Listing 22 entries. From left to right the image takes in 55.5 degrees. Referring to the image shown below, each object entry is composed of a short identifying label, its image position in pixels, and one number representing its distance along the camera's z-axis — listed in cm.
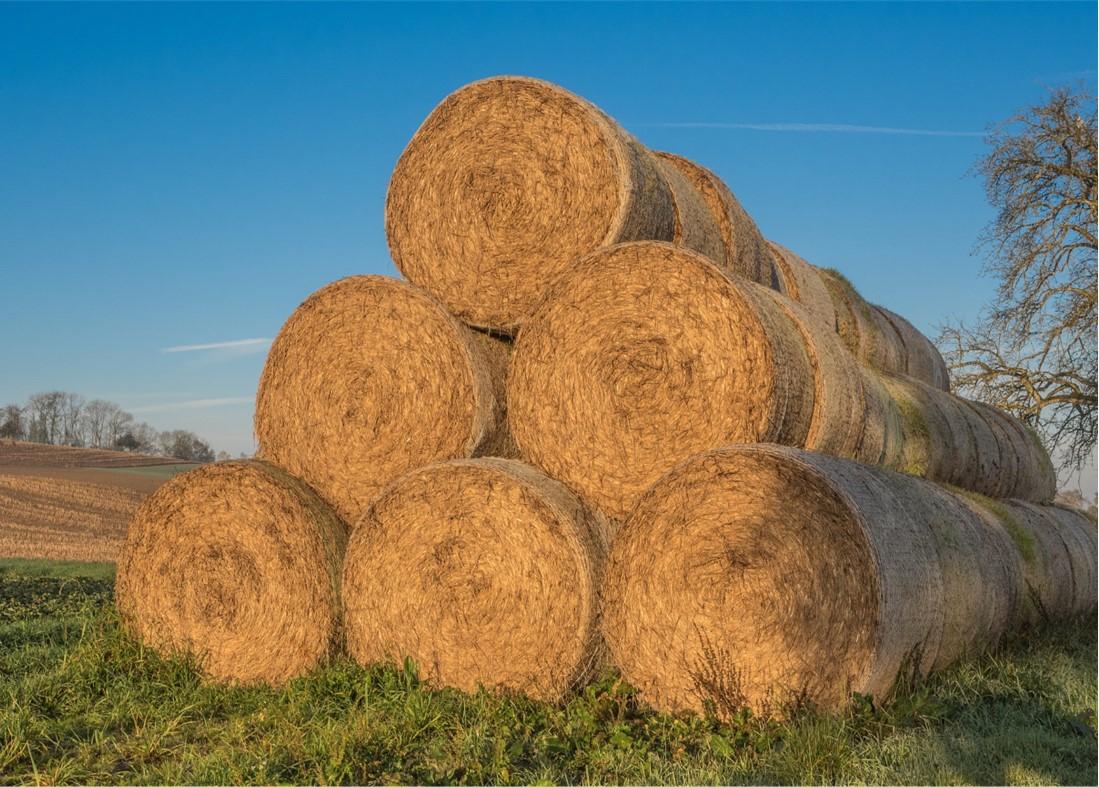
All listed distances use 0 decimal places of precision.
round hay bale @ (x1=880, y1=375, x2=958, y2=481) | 783
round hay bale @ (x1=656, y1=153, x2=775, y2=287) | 760
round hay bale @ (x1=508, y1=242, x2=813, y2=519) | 573
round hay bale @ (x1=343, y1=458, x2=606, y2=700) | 579
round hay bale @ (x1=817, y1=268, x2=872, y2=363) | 930
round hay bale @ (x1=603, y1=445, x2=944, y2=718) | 506
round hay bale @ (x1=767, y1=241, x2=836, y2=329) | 873
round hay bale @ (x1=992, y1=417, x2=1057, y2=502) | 1010
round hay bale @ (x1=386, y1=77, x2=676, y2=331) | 645
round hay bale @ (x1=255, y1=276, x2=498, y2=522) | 654
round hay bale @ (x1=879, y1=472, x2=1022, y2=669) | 590
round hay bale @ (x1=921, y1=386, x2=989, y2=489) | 853
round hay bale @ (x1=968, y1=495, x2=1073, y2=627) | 771
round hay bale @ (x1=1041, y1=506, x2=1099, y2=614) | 911
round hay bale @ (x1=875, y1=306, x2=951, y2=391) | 1038
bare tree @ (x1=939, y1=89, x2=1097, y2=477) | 1712
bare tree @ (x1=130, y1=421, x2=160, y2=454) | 5728
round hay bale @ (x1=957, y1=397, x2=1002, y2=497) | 913
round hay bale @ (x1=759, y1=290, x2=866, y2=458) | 612
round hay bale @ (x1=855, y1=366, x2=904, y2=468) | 681
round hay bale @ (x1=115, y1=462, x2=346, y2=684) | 663
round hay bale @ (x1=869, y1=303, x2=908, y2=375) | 958
